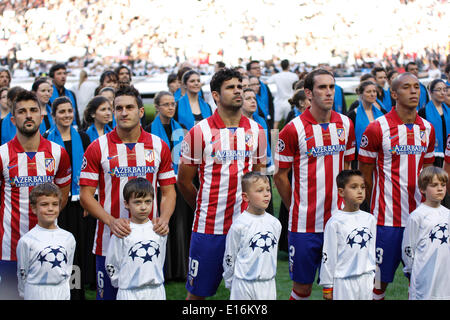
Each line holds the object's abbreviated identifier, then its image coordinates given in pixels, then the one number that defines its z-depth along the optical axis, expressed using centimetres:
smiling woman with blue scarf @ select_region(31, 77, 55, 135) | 751
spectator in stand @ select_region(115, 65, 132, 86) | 989
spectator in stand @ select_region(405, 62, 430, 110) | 977
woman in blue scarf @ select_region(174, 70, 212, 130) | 756
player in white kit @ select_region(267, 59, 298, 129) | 1362
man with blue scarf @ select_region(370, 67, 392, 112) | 966
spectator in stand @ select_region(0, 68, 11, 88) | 888
